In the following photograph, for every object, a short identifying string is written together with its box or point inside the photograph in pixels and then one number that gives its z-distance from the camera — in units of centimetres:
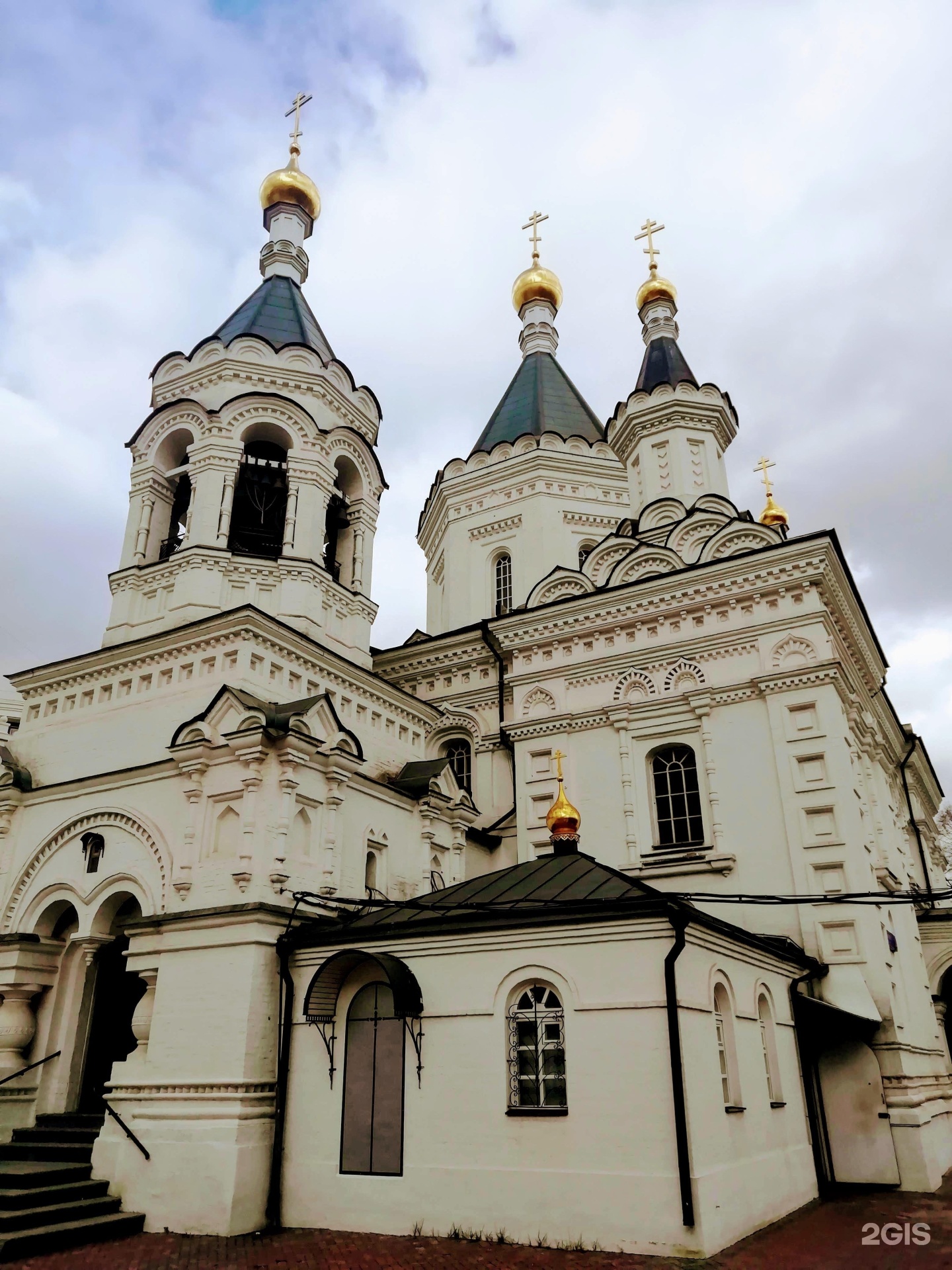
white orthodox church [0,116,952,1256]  787
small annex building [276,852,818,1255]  729
